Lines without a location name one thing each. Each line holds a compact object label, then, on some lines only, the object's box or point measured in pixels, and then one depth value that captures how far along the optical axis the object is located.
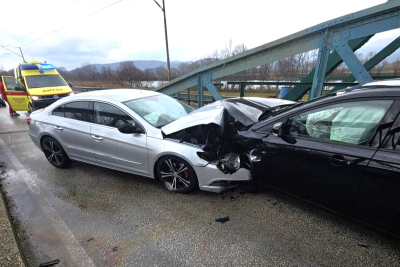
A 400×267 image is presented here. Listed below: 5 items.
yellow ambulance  9.89
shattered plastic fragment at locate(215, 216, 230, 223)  2.74
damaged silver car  3.09
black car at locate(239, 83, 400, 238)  1.86
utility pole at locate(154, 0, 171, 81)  15.82
